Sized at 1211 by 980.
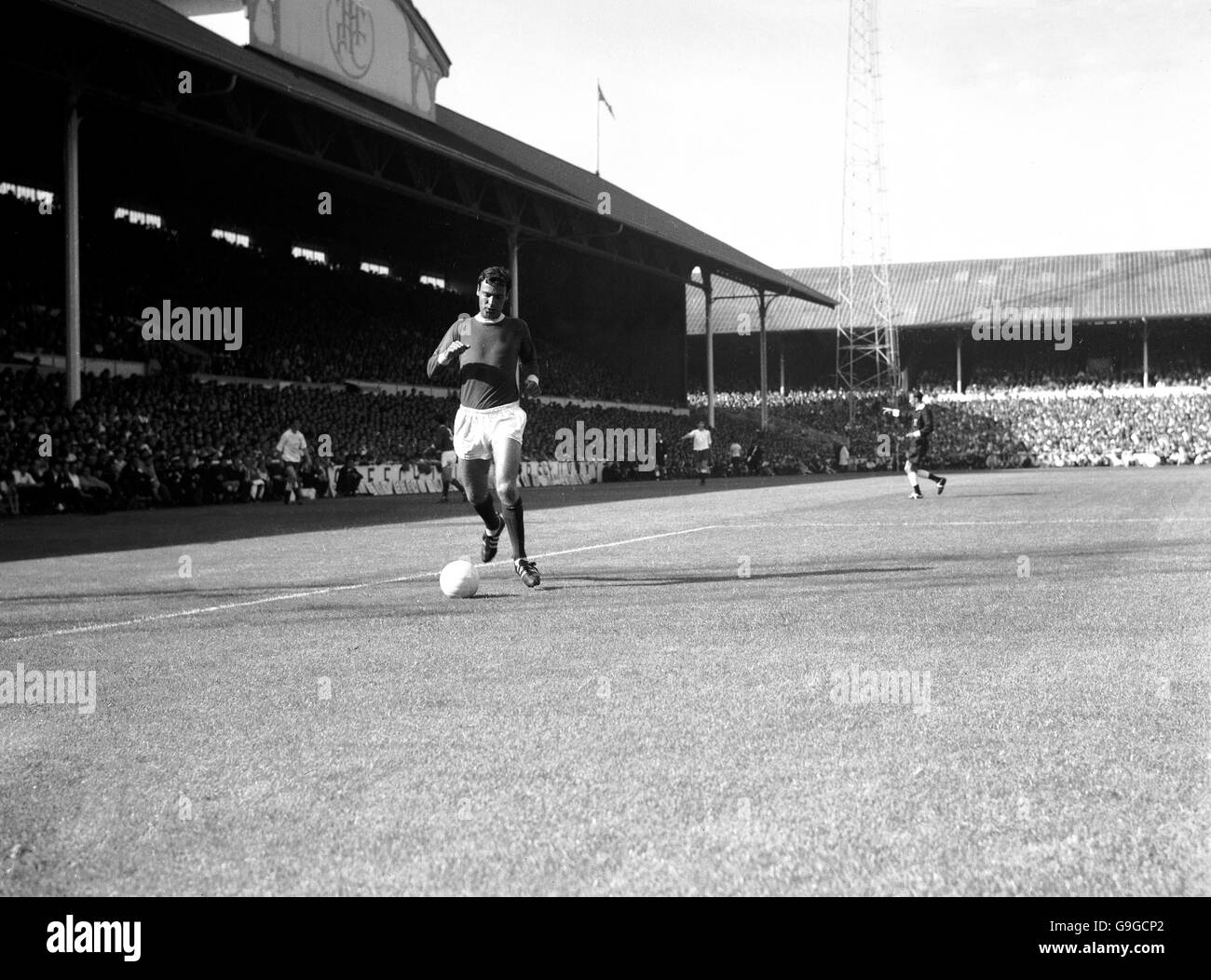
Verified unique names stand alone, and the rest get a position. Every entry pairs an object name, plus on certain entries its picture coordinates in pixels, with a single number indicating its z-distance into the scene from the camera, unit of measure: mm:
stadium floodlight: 68125
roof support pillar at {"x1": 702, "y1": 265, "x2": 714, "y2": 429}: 53312
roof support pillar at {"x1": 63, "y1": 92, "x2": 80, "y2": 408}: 24750
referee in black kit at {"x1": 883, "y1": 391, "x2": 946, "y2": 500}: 23203
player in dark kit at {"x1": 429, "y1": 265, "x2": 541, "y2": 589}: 9742
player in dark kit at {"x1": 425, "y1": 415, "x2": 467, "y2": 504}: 26750
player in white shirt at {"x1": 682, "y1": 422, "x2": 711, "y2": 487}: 37219
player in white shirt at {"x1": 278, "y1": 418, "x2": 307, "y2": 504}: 26031
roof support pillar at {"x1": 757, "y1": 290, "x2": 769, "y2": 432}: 56188
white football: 8625
